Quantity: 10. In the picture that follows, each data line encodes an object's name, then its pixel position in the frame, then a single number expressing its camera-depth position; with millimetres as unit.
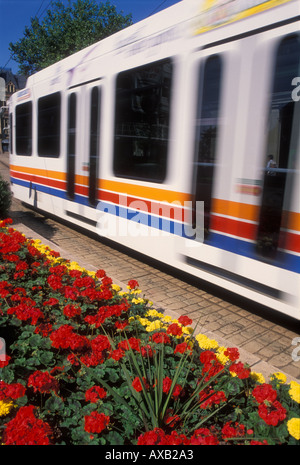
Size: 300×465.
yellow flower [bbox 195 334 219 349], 2483
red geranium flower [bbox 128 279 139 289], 3291
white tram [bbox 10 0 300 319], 3424
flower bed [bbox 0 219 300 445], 1783
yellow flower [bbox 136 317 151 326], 2902
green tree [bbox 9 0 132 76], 34938
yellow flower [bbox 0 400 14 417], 1822
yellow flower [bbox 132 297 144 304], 3296
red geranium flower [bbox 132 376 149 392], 1938
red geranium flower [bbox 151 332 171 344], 2416
